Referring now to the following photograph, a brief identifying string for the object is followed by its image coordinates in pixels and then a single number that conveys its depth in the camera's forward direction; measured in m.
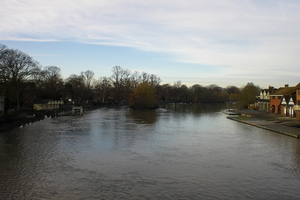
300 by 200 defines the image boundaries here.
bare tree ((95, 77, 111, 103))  104.44
